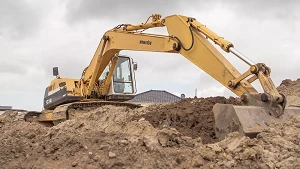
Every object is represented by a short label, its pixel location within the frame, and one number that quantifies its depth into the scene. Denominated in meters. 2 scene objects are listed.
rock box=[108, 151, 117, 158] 5.02
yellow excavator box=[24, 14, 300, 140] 6.09
